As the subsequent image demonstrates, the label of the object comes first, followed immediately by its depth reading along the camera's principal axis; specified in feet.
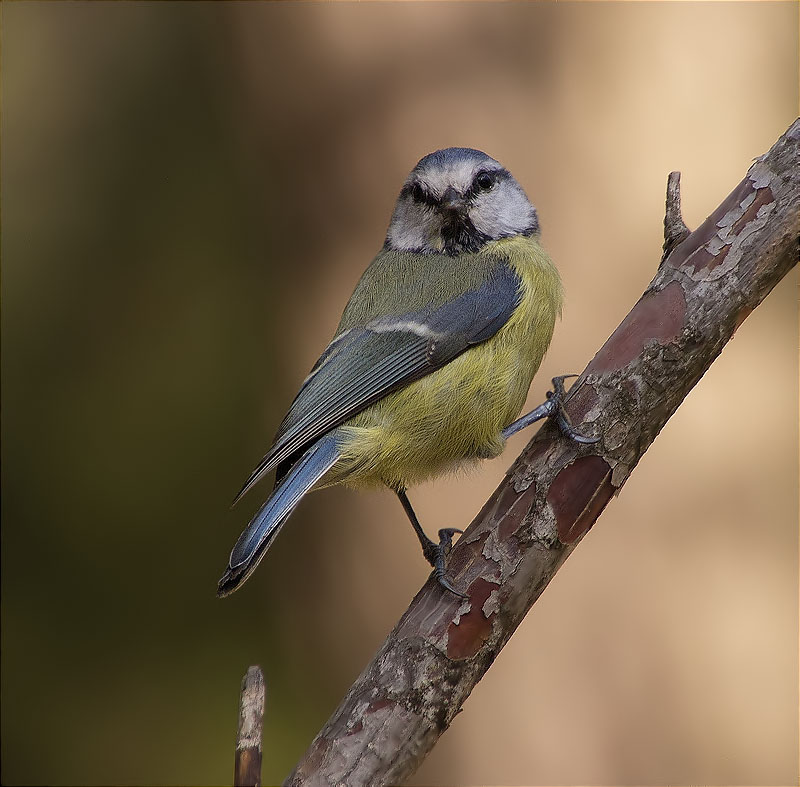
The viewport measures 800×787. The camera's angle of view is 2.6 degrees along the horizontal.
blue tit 10.96
